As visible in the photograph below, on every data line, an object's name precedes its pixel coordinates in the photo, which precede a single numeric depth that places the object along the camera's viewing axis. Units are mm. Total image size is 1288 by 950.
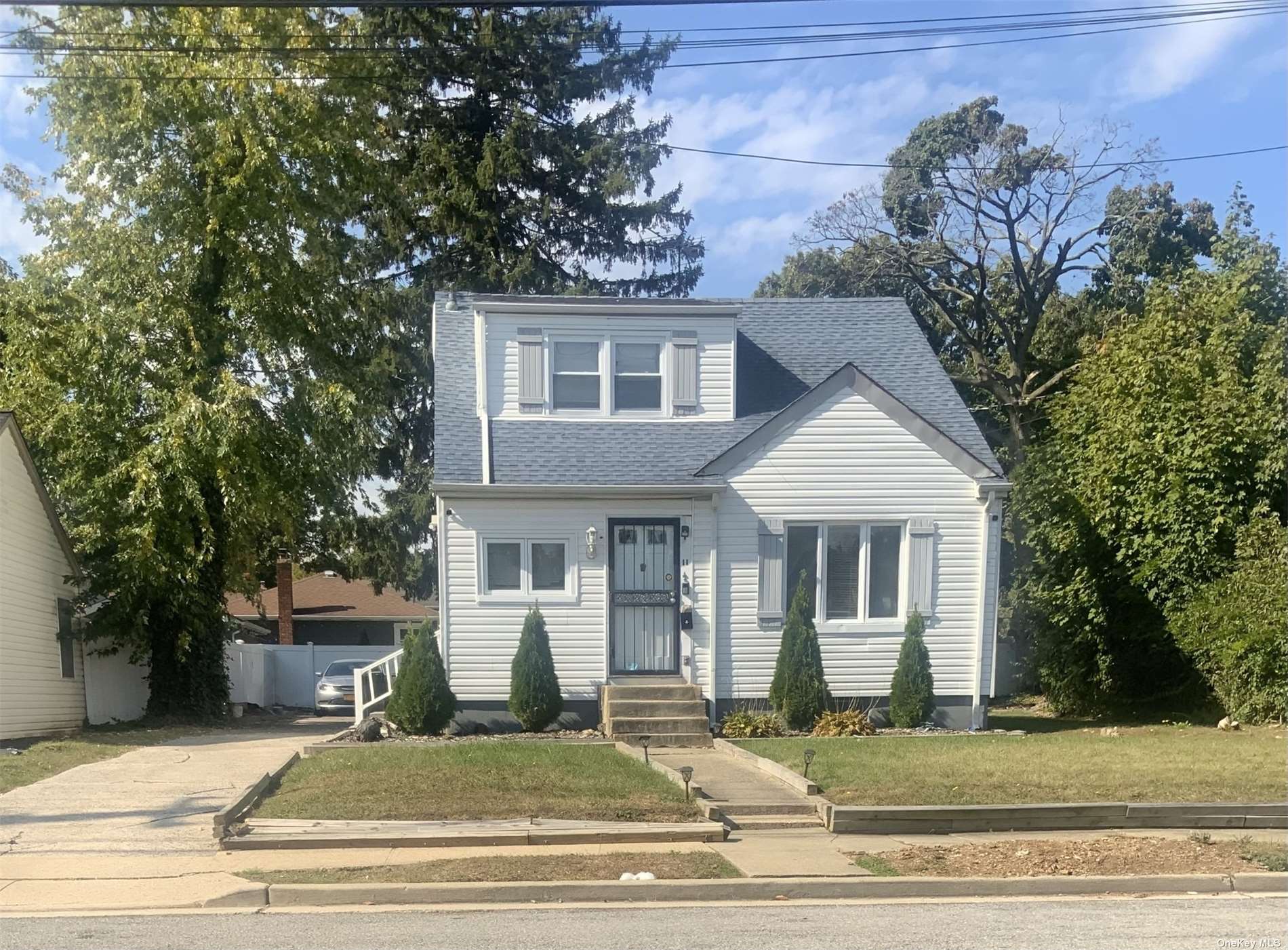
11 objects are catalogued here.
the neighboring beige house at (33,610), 17219
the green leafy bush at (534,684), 15477
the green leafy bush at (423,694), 15219
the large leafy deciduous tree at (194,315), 19547
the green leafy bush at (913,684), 15820
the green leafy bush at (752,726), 15516
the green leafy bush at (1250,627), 15539
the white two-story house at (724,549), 16016
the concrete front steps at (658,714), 15062
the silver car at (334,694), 26672
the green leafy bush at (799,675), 15641
